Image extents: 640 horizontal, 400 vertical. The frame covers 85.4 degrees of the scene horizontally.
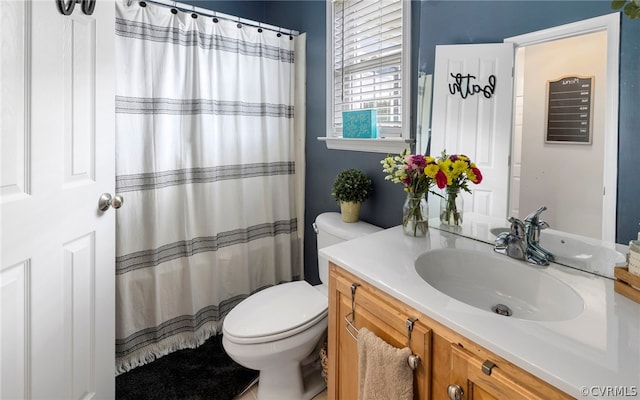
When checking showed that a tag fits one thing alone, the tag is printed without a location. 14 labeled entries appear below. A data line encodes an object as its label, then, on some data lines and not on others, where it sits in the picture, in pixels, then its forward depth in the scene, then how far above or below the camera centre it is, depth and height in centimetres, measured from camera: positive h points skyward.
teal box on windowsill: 175 +26
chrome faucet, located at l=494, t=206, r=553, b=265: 106 -20
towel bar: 104 -45
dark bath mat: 159 -100
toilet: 136 -62
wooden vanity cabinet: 67 -41
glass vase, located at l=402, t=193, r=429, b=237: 129 -15
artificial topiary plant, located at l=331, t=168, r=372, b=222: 173 -8
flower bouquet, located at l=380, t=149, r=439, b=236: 127 -6
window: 163 +57
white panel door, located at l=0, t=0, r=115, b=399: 93 -9
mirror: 96 +8
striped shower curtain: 169 +2
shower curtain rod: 168 +85
